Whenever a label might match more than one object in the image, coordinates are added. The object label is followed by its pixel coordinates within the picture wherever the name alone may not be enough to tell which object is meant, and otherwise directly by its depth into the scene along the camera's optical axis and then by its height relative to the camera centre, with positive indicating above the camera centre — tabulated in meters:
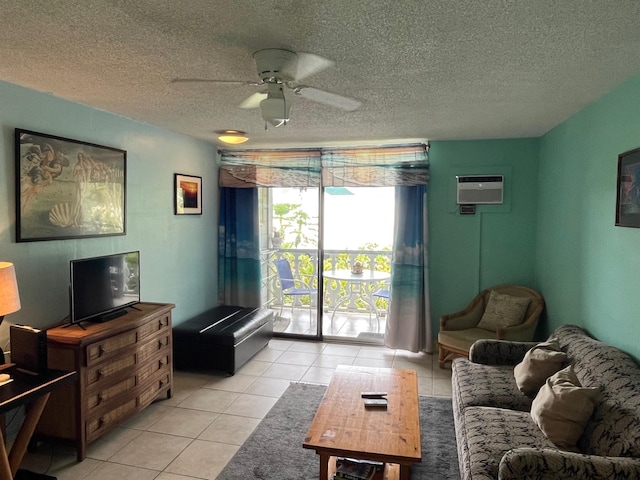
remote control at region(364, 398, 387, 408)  2.66 -1.10
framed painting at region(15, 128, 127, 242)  2.84 +0.26
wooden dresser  2.71 -1.04
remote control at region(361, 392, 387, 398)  2.79 -1.10
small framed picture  4.55 +0.33
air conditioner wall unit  4.64 +0.42
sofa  1.80 -1.01
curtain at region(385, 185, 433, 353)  4.82 -0.57
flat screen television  2.92 -0.46
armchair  4.03 -0.95
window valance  4.80 +0.70
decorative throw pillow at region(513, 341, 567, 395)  2.72 -0.90
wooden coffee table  2.16 -1.12
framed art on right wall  2.38 +0.23
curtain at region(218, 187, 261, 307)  5.39 -0.28
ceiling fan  2.13 +0.79
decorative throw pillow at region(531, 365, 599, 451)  2.14 -0.94
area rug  2.61 -1.49
